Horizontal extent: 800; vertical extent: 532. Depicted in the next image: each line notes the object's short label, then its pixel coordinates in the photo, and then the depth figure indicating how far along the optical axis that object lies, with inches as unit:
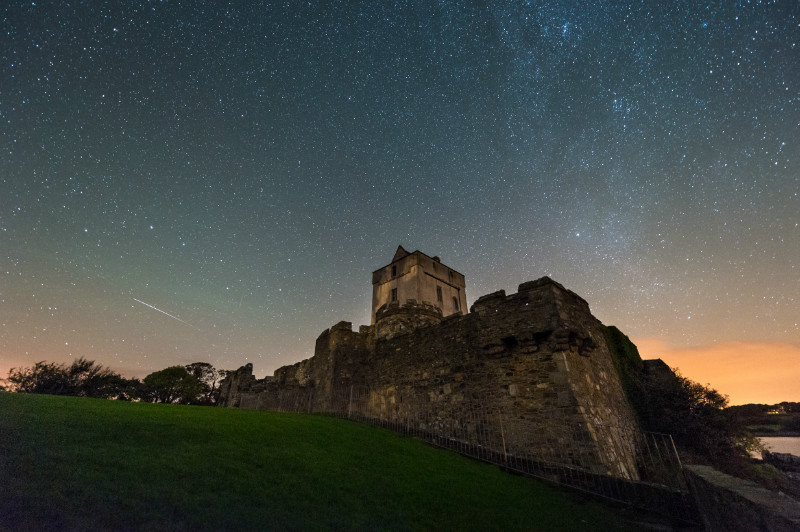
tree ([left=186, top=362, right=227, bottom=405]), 1977.1
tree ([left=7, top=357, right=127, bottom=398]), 854.5
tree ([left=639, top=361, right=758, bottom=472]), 591.2
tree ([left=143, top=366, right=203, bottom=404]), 1796.8
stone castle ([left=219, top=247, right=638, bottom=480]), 429.7
